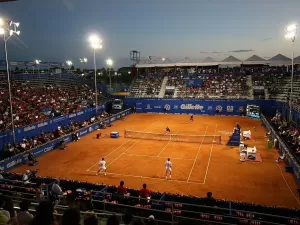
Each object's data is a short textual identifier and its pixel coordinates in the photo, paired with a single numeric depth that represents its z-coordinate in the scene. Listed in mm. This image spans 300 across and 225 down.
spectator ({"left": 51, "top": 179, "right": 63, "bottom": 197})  12875
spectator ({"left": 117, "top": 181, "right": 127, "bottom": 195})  13320
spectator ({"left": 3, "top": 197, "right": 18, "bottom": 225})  6306
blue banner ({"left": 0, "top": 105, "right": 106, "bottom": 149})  25969
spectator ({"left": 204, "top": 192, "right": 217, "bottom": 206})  11797
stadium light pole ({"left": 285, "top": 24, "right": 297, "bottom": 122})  30344
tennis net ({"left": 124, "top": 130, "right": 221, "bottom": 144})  30439
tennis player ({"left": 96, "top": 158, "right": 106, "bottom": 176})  19919
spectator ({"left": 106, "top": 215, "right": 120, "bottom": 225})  4077
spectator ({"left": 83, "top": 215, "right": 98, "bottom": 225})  4074
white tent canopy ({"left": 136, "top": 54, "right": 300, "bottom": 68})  58209
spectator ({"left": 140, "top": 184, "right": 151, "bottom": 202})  12883
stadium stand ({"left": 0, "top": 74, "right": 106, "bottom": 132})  32062
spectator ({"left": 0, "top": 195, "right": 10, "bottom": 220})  5729
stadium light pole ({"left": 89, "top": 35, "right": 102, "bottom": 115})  37031
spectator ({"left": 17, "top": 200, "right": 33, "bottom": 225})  5855
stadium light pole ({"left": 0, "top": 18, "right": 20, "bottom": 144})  22859
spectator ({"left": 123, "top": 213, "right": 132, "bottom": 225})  6599
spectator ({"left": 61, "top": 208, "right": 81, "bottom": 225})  3939
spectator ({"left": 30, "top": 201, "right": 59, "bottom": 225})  4105
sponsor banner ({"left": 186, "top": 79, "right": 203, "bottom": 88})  57394
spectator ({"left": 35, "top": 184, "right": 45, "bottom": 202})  11899
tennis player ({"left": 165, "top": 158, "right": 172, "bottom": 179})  18950
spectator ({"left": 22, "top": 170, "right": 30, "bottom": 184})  16070
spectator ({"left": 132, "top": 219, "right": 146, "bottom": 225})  4152
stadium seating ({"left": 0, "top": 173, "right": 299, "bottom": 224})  10656
